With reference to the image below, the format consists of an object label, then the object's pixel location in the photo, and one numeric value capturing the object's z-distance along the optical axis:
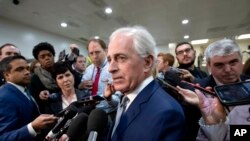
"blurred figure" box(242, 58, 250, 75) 1.75
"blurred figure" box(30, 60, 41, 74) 2.92
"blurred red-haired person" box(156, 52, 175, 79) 2.79
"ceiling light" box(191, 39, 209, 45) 11.05
